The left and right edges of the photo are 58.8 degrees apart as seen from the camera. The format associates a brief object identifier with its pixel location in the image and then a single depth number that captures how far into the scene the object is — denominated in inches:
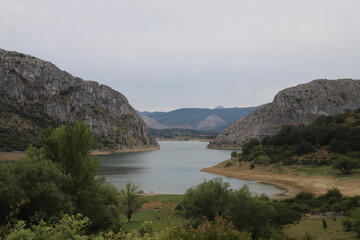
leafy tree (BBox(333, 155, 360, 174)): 2351.1
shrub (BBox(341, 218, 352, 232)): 972.6
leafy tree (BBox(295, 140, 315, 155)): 3061.0
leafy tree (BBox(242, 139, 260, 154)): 3782.5
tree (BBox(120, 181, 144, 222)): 1438.2
